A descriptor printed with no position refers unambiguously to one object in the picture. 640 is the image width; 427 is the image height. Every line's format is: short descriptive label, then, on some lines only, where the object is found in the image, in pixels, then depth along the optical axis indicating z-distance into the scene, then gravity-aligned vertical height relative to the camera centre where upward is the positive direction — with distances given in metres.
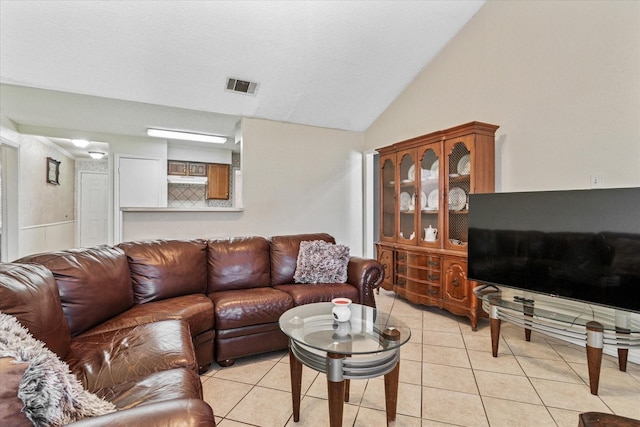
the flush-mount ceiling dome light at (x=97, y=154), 5.48 +1.02
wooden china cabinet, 3.05 +0.03
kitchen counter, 3.60 +0.03
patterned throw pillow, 2.89 -0.49
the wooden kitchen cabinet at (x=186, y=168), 5.86 +0.84
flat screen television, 1.93 -0.21
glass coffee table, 1.38 -0.65
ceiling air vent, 3.66 +1.52
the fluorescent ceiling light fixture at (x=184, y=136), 4.87 +1.25
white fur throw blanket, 0.78 -0.47
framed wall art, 5.29 +0.70
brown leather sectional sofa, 1.26 -0.64
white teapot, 3.42 -0.23
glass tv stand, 1.90 -0.71
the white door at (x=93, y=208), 6.48 +0.06
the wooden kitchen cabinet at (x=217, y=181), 6.22 +0.63
